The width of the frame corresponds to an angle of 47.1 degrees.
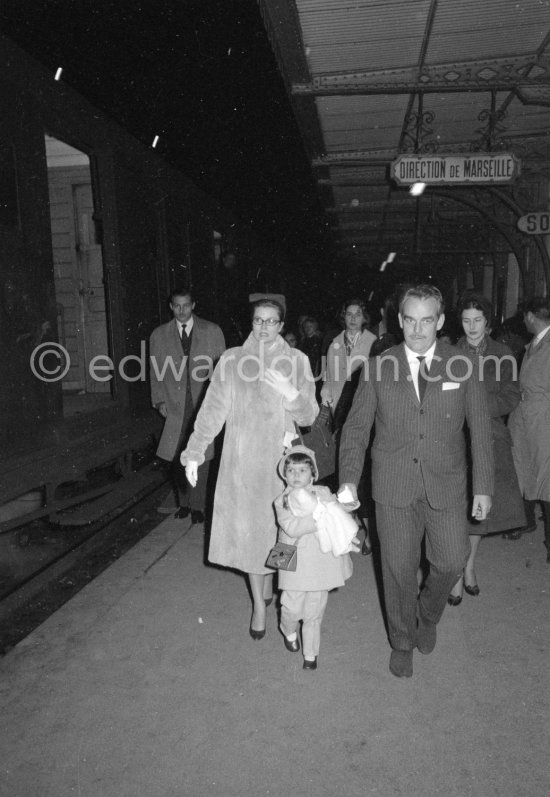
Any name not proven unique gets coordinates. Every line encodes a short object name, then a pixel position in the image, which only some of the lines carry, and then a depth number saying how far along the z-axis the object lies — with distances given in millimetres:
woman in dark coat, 4086
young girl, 3279
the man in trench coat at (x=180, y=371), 6086
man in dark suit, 3111
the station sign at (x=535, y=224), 7578
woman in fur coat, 3695
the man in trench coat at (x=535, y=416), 4793
